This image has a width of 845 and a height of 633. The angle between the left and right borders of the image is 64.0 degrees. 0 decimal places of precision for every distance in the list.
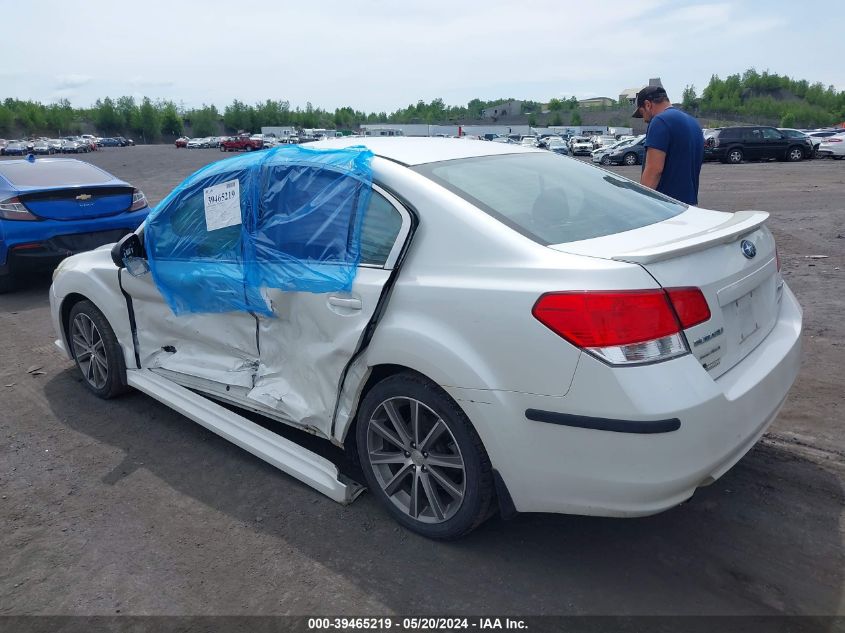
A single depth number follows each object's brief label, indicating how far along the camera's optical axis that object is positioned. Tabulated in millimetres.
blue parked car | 7676
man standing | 4945
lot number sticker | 3686
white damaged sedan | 2365
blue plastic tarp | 3199
